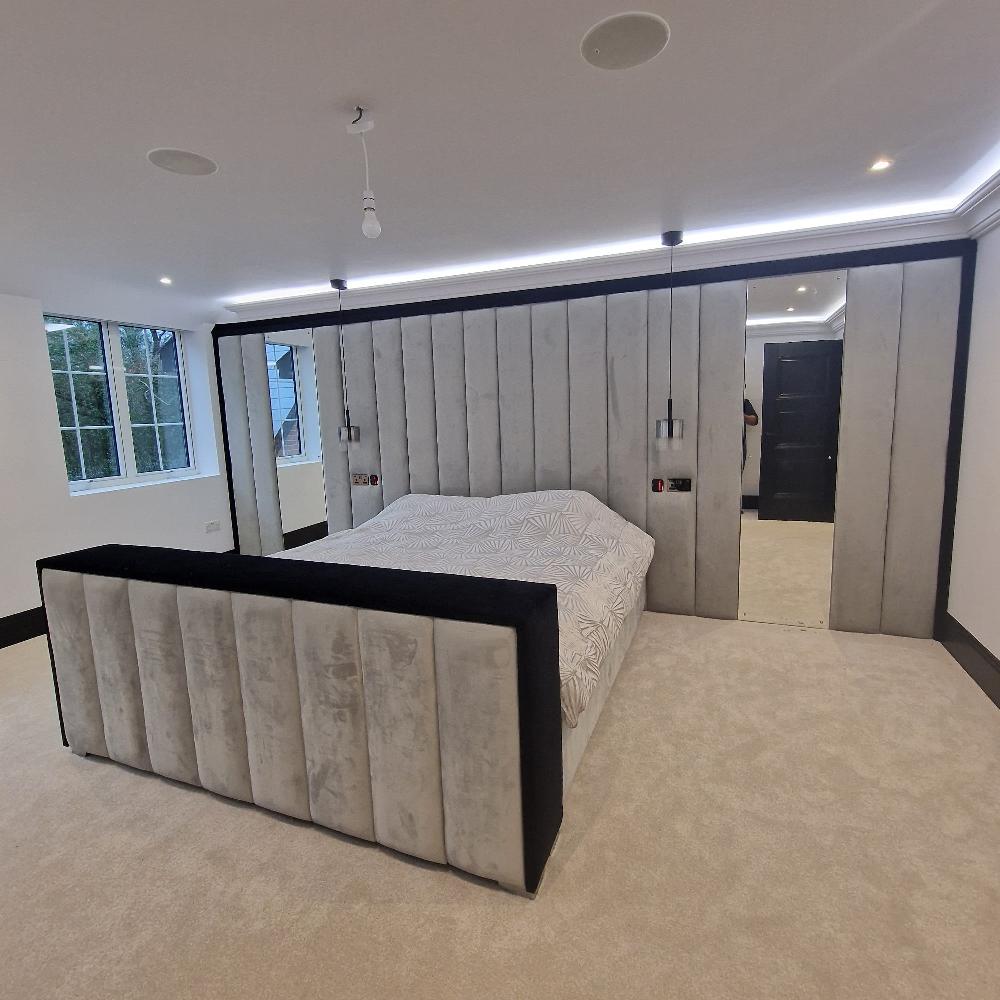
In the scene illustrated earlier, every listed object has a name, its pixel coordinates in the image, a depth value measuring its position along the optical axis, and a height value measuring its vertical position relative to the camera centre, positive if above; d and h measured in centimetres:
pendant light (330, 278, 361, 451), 427 -4
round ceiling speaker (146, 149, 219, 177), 200 +99
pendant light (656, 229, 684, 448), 344 -7
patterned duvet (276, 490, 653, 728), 216 -73
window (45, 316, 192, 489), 405 +23
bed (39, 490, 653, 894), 148 -83
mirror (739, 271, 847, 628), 335 -25
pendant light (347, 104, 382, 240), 179 +77
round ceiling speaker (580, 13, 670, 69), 139 +98
